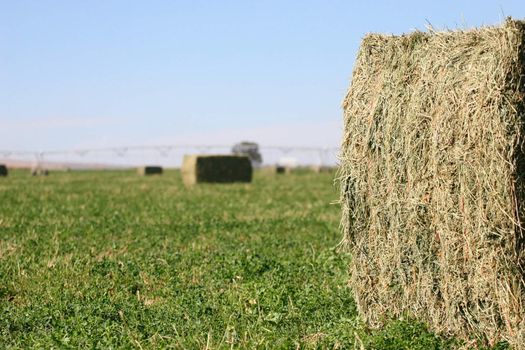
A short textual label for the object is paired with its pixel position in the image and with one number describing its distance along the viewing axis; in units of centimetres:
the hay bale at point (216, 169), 3494
